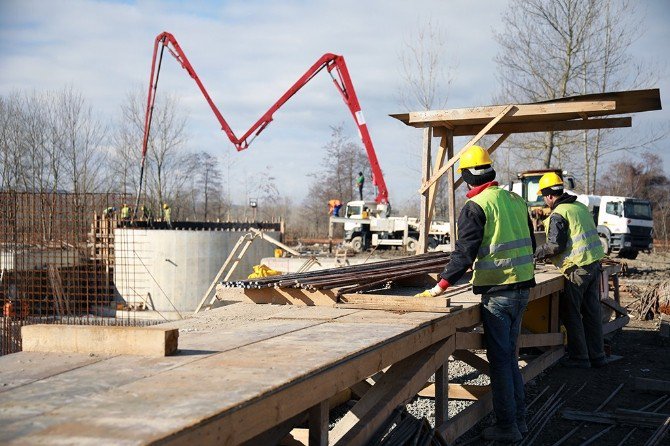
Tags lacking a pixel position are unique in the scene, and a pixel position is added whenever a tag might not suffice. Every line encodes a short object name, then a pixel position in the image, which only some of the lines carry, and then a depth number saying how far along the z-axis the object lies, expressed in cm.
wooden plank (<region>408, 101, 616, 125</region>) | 776
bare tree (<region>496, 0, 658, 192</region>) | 2320
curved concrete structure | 1889
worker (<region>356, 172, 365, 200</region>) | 3287
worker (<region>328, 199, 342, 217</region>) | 3156
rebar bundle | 526
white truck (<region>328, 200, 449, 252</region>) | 2786
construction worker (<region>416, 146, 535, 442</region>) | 488
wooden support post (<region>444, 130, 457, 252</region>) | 880
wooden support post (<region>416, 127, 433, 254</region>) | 889
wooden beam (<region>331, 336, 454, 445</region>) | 362
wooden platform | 214
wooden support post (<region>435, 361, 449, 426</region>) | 495
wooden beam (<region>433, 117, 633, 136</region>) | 898
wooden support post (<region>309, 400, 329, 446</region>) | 327
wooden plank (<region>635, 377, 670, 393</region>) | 673
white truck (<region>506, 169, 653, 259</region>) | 2366
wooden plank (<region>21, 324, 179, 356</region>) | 313
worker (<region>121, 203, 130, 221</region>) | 2032
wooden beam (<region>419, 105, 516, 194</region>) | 811
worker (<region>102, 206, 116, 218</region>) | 1417
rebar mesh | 1209
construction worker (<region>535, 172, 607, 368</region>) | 741
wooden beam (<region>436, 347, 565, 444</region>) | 486
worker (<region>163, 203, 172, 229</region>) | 2630
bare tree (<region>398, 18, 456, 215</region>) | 3528
